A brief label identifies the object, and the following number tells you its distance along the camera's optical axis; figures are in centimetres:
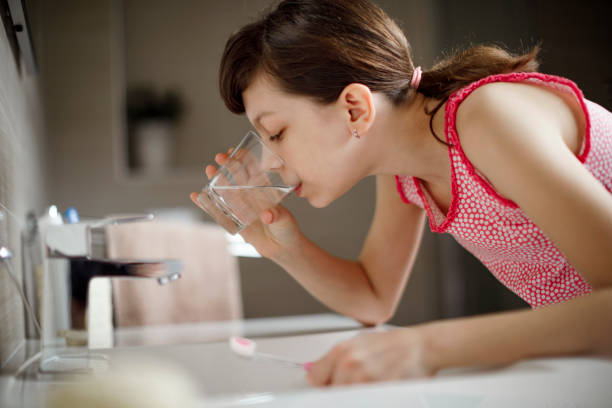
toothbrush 60
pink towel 150
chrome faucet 65
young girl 42
